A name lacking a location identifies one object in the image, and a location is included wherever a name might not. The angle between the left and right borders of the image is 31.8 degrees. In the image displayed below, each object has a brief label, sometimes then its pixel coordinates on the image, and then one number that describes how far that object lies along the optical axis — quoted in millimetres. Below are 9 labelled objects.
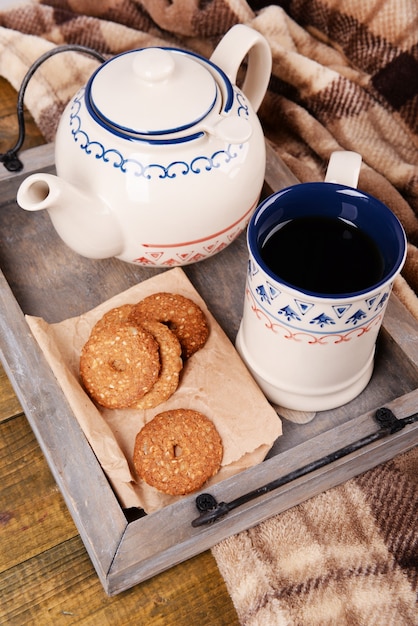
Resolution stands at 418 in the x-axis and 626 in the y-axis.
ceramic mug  604
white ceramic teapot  654
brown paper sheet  650
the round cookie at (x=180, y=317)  719
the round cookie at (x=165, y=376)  685
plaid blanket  967
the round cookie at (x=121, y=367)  671
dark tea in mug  625
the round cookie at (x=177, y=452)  639
